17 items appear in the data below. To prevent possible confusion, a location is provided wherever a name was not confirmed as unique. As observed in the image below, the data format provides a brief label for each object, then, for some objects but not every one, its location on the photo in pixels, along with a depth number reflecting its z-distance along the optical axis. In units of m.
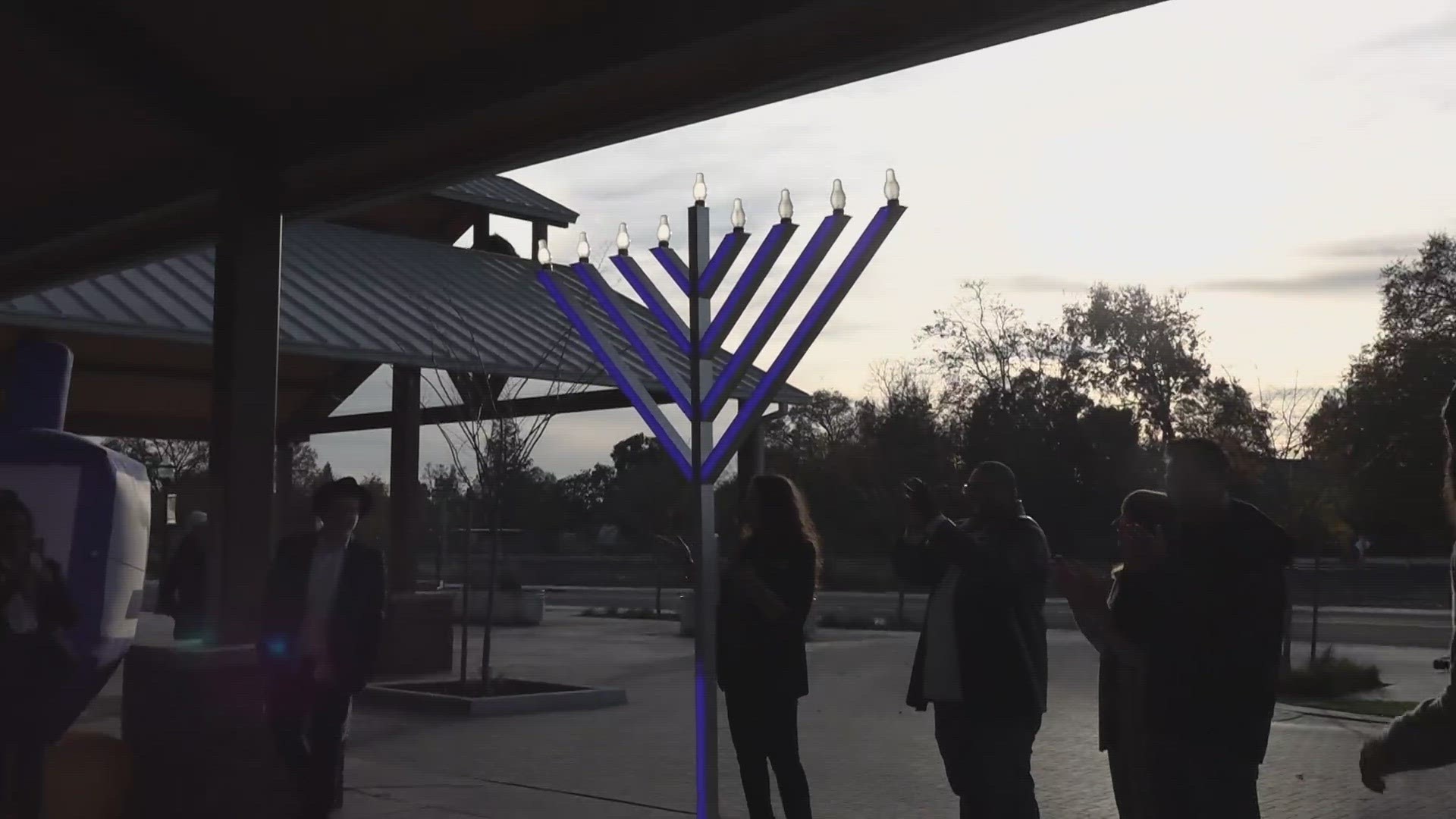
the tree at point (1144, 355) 41.78
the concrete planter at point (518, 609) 23.89
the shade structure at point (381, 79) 4.55
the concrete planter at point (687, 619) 20.11
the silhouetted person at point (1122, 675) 4.20
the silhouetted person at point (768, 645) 5.77
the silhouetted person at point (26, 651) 4.55
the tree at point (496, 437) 13.16
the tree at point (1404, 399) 33.41
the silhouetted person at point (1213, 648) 3.76
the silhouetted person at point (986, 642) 4.91
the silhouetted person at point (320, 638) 5.73
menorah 6.03
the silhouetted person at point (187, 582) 10.64
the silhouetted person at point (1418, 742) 2.59
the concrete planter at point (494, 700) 11.36
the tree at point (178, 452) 44.72
